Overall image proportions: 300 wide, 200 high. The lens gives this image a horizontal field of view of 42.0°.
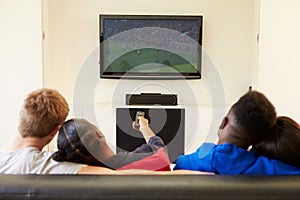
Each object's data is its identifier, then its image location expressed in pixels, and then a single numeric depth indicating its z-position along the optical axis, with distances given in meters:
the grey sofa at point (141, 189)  1.19
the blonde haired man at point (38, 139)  1.37
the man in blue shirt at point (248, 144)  1.38
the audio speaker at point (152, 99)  4.30
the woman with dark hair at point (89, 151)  1.41
